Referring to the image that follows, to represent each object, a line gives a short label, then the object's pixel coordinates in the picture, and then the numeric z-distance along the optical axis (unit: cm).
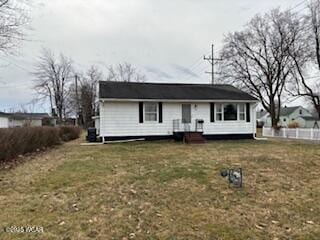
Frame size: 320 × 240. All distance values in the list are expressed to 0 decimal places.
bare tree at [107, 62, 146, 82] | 4108
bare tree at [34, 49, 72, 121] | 3619
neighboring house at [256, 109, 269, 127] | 6273
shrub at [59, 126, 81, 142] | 1793
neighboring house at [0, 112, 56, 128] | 3624
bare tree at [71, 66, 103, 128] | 3788
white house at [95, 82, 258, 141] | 1442
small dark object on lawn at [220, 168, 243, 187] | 568
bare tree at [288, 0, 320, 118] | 1935
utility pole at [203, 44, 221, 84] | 2785
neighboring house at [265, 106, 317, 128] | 5287
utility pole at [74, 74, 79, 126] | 3514
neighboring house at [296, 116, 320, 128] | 5076
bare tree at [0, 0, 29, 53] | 860
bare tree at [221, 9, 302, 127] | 2173
